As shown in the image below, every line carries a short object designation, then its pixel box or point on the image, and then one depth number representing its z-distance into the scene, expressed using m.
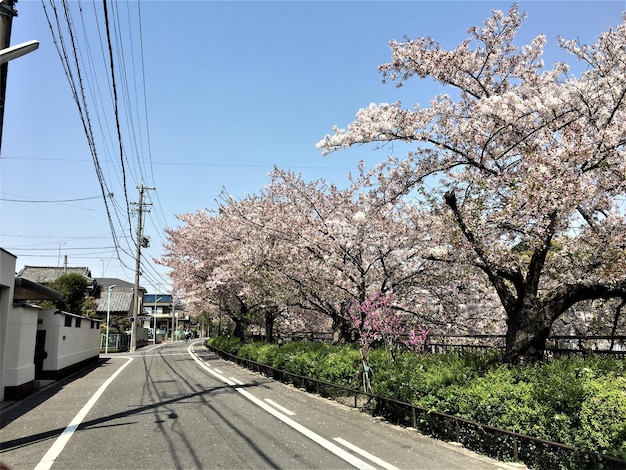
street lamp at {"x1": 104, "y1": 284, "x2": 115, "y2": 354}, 33.82
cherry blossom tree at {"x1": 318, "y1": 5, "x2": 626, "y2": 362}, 7.66
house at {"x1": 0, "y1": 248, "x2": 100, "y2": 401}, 11.30
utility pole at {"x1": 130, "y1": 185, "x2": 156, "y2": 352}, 35.84
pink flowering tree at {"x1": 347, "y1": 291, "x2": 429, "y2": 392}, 10.46
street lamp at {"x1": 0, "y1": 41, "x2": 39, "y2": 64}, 5.94
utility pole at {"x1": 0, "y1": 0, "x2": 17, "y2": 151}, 6.87
